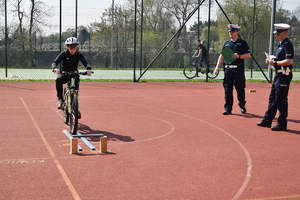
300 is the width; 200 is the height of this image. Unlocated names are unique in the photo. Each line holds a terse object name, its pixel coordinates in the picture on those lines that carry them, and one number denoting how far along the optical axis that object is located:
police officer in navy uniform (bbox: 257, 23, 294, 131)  8.03
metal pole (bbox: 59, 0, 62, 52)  18.58
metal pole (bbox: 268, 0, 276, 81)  19.77
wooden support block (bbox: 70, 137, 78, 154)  6.02
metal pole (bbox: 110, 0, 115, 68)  30.27
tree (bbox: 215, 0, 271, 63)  37.09
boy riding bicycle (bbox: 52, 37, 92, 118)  8.11
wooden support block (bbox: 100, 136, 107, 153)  6.15
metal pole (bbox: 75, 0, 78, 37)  19.06
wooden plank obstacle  6.03
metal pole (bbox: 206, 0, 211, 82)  19.69
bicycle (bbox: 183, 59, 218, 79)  20.23
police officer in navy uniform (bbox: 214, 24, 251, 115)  10.03
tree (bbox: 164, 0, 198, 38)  35.35
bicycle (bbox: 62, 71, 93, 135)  7.39
